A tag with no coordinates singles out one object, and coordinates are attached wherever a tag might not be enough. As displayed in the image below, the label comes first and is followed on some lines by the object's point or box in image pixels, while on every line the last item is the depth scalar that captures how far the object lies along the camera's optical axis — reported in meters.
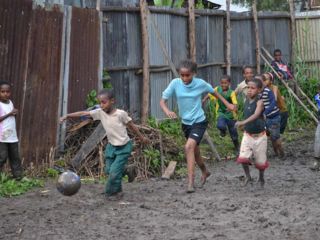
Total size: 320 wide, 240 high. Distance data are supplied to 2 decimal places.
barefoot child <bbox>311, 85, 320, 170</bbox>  10.12
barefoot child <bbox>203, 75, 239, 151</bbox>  12.06
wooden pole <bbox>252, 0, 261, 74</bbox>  16.06
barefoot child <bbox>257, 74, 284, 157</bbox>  11.01
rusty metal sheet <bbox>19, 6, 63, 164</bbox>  9.40
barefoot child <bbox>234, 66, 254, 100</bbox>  11.45
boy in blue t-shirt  8.38
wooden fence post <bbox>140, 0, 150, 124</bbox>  12.52
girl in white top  8.62
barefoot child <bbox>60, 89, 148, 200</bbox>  7.99
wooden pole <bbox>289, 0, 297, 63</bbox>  16.95
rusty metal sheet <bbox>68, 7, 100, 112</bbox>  10.34
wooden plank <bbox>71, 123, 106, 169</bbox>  9.75
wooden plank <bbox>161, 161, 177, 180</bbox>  9.70
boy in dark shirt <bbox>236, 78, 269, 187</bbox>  8.65
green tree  25.56
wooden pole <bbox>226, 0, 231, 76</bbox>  15.31
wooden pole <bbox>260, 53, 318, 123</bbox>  15.75
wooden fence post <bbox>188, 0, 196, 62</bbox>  14.07
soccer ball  7.35
